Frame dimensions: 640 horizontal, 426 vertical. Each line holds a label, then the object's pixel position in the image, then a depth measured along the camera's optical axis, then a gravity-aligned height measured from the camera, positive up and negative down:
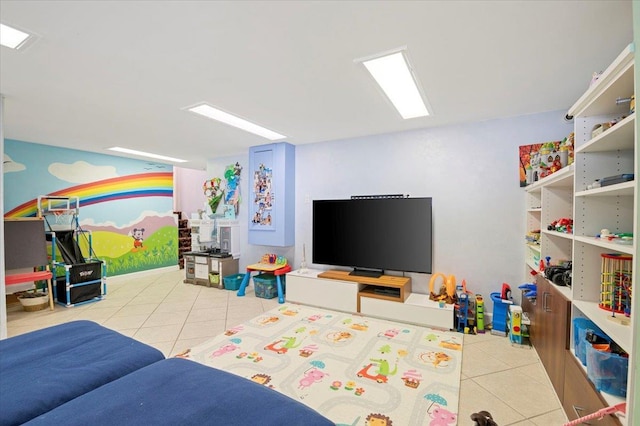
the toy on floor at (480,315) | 3.15 -1.20
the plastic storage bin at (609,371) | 1.34 -0.80
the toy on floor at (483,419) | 1.23 -0.93
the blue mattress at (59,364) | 1.11 -0.74
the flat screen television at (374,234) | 3.51 -0.34
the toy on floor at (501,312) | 3.05 -1.13
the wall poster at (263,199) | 4.66 +0.17
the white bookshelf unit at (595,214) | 1.32 -0.03
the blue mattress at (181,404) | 0.98 -0.74
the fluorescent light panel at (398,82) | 2.03 +1.08
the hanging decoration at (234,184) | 5.31 +0.47
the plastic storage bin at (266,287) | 4.41 -1.23
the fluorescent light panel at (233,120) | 2.99 +1.08
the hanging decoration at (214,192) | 5.53 +0.34
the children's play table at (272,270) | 4.30 -0.96
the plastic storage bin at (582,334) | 1.58 -0.73
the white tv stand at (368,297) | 3.26 -1.14
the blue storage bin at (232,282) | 4.90 -1.28
